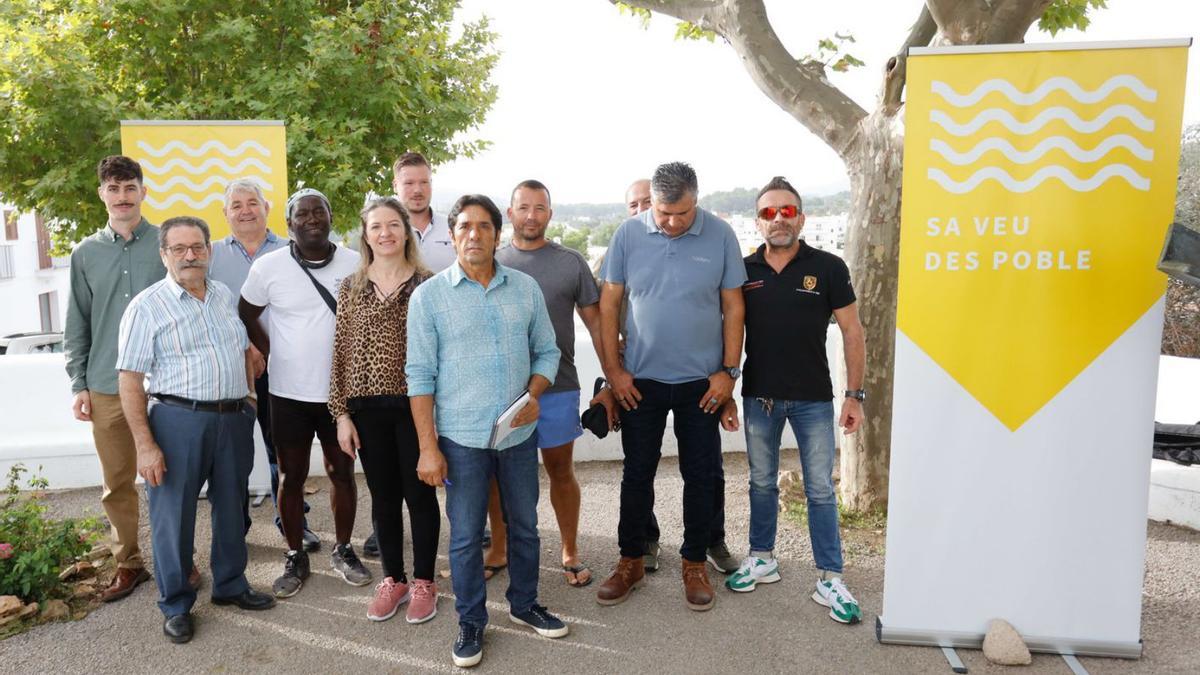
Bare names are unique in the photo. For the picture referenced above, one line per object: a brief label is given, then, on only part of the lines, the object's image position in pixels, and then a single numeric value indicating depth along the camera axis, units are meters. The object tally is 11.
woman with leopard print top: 3.57
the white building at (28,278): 23.08
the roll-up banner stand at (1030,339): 3.22
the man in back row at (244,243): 4.57
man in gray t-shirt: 3.92
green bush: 3.92
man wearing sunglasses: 3.76
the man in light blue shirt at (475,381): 3.32
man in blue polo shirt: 3.77
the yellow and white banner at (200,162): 5.64
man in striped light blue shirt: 3.53
